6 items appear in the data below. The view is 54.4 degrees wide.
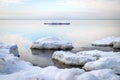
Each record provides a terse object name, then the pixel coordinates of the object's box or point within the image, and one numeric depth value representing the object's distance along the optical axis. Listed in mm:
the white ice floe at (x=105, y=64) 6393
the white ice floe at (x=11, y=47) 8532
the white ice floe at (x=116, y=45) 12195
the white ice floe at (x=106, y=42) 13714
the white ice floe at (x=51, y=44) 11687
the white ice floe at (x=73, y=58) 7555
